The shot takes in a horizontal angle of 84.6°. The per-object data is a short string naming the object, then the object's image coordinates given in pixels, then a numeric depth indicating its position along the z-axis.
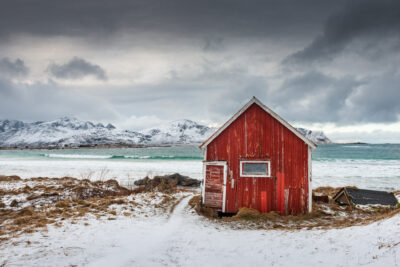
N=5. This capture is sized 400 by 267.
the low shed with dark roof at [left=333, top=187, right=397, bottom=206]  14.98
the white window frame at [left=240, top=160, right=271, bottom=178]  11.86
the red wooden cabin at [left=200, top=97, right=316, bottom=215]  11.73
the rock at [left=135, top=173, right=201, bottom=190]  23.77
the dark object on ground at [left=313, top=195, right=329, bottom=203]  15.73
